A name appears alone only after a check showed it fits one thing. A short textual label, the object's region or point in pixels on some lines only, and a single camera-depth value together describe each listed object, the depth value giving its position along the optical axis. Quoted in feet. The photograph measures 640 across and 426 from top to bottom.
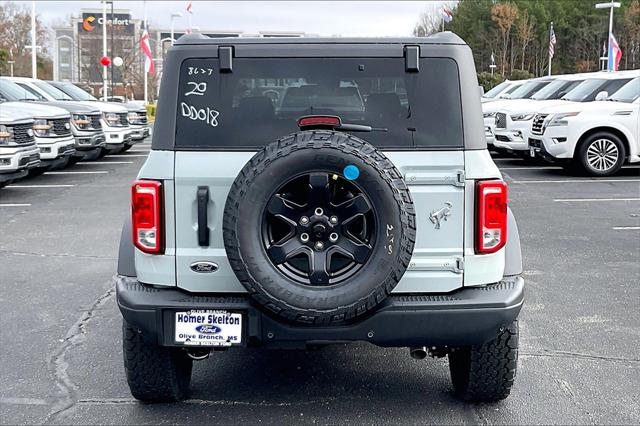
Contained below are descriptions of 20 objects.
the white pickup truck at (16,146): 38.78
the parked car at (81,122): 53.36
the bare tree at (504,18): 197.57
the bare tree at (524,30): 197.47
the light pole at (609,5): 108.10
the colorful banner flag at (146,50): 123.44
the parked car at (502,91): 69.77
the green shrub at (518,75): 174.25
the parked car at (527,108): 51.44
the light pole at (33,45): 101.53
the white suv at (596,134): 46.34
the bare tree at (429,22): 201.90
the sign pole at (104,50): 115.01
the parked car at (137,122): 63.04
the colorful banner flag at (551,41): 134.55
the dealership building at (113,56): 186.60
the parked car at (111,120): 59.47
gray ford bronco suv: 11.63
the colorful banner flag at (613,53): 109.70
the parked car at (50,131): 45.78
